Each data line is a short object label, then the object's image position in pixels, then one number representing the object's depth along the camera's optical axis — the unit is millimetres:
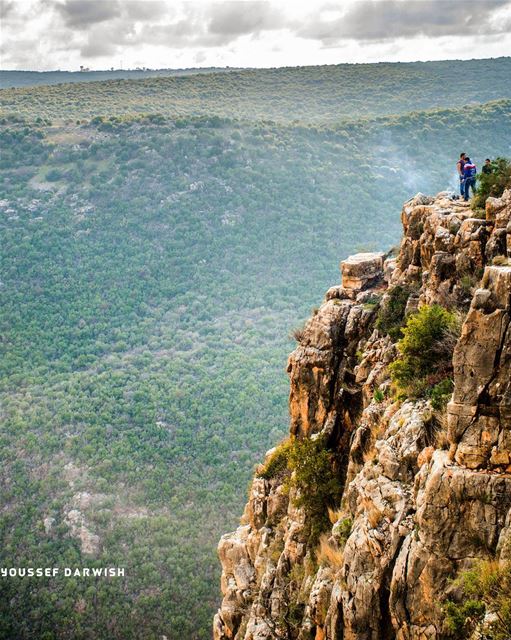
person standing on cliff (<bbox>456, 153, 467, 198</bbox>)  27375
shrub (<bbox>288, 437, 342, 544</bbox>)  22891
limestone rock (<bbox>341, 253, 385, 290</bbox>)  27422
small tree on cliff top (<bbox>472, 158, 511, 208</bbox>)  22062
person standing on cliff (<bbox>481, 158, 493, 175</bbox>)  24156
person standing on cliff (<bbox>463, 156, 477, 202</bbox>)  26375
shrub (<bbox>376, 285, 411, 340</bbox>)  22516
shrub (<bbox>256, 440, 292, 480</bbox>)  28594
